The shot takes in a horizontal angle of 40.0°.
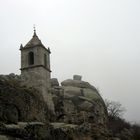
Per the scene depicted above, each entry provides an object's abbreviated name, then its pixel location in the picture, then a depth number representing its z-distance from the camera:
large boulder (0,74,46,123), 17.81
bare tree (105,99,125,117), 37.11
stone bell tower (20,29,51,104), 23.28
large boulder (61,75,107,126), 25.74
